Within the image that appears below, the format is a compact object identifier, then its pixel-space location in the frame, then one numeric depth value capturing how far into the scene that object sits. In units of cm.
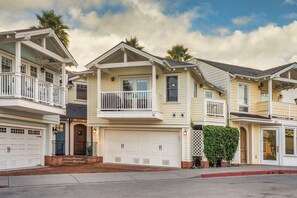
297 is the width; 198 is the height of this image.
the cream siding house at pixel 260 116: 2498
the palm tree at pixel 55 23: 3559
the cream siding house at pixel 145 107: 2148
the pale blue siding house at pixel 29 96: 1595
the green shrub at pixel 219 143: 2180
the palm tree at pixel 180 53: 4244
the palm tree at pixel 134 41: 3966
